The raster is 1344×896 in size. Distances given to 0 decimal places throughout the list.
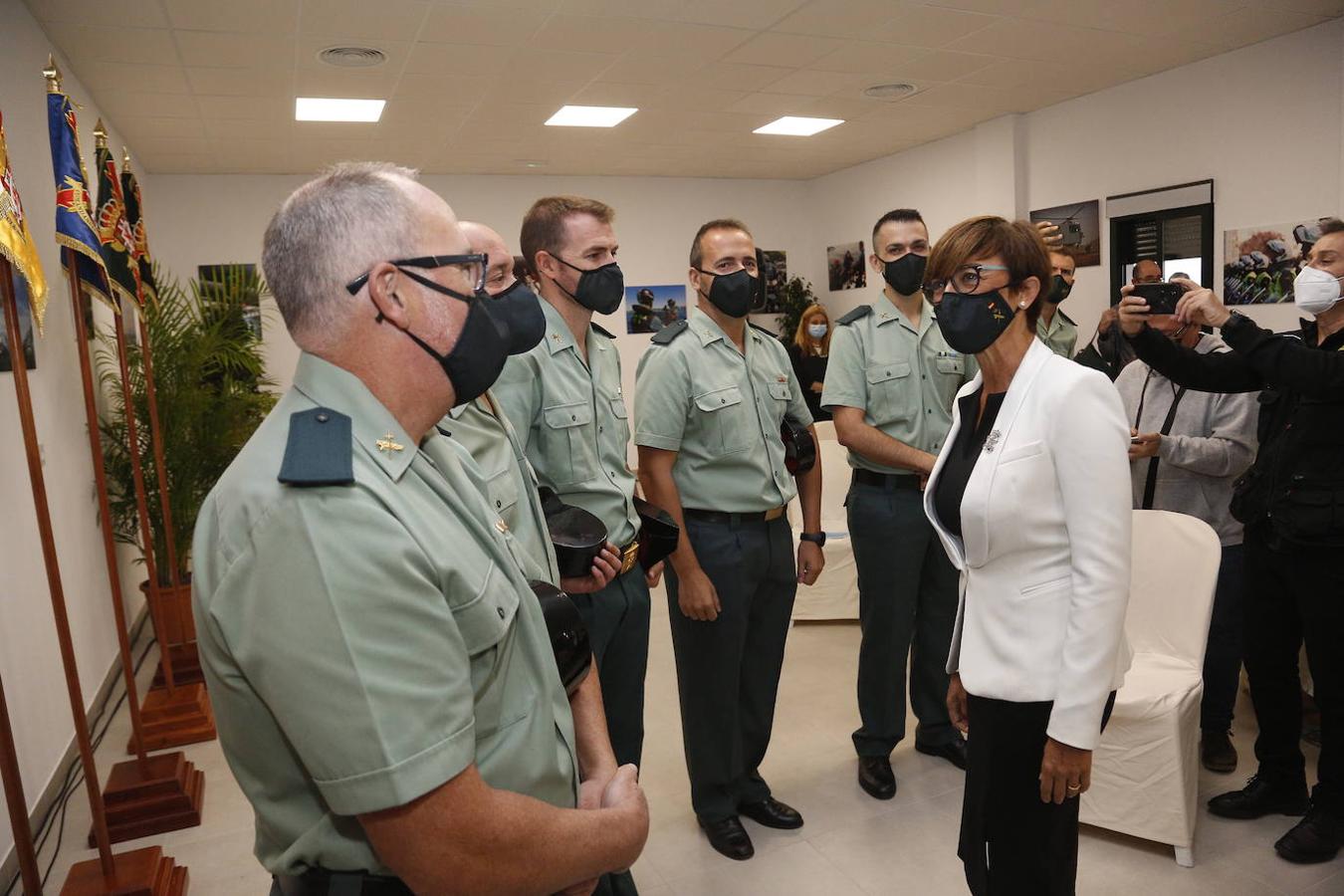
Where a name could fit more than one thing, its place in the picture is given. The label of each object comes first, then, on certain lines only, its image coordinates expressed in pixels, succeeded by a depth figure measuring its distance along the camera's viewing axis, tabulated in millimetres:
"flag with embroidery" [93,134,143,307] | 3242
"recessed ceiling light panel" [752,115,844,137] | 7566
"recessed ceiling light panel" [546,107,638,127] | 6816
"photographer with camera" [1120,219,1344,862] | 2459
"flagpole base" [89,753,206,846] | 3014
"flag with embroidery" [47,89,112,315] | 2686
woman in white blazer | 1580
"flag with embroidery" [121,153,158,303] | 3846
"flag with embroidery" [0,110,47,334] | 2115
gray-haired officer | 850
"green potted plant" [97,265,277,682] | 4520
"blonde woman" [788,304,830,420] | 8031
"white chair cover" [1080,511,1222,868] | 2480
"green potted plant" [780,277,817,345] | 10531
